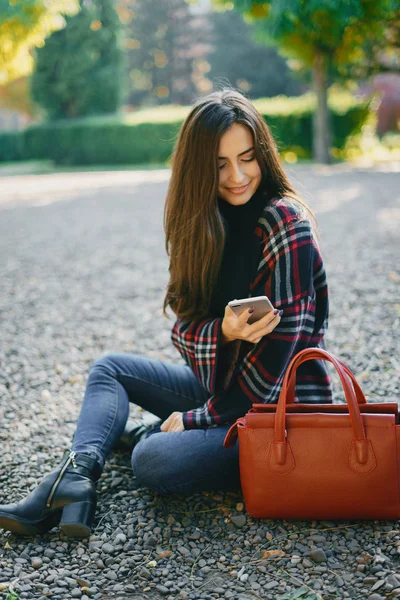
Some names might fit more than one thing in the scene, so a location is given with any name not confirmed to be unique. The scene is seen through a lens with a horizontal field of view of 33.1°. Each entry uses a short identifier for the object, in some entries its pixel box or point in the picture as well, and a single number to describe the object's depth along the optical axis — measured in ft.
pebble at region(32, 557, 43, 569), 6.76
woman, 7.23
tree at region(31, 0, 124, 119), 68.85
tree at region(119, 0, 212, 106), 114.42
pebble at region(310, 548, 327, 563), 6.49
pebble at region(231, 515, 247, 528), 7.20
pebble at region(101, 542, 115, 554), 6.95
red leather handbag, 6.29
